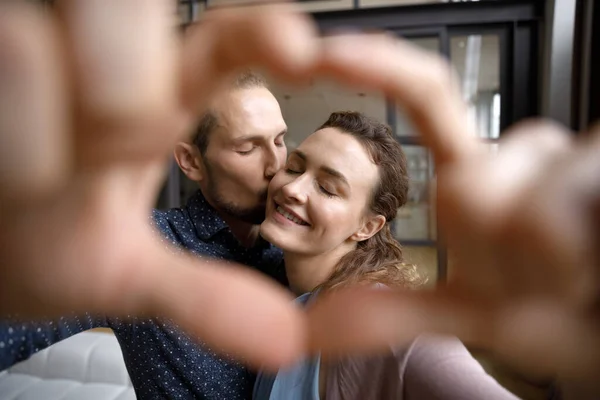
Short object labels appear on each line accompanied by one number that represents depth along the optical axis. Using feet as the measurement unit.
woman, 1.70
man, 1.90
